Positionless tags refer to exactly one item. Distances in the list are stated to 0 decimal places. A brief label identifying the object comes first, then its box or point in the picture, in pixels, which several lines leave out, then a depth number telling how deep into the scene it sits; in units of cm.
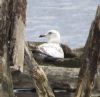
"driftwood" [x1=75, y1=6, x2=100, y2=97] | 1567
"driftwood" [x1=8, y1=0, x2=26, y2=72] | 1791
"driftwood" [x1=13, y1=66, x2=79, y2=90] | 2039
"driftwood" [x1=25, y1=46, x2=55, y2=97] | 1593
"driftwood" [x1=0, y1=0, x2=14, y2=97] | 1409
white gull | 2469
